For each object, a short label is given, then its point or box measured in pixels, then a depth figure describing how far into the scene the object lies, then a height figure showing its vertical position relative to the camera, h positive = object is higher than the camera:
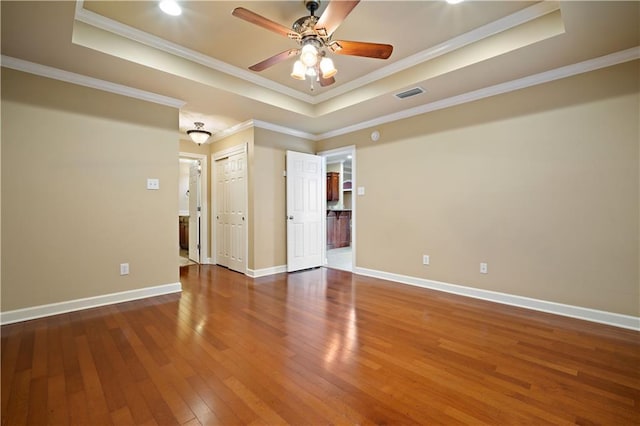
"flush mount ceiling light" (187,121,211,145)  4.64 +1.29
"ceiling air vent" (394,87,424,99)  3.42 +1.47
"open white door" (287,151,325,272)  4.98 +0.02
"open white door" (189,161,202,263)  5.95 +0.05
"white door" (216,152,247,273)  4.89 +0.02
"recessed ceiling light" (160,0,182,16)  2.34 +1.72
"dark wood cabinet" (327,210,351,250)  7.68 -0.46
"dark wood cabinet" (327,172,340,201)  8.73 +0.80
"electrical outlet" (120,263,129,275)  3.36 -0.65
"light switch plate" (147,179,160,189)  3.56 +0.37
